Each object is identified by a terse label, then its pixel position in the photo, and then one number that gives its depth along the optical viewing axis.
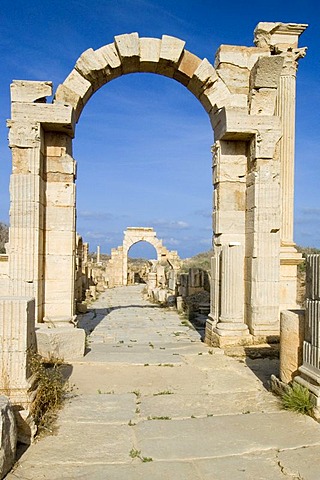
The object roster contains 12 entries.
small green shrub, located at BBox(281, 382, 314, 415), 4.56
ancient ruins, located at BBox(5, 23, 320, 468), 7.76
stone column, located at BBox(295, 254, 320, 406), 4.52
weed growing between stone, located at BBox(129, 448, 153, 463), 3.62
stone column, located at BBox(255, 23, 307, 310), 10.07
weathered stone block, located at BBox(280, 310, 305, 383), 5.08
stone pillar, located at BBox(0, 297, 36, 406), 4.18
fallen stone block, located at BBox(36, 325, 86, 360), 6.87
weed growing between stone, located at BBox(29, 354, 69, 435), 4.24
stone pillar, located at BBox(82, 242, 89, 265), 22.51
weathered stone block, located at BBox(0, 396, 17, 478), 3.25
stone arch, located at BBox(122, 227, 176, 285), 34.10
